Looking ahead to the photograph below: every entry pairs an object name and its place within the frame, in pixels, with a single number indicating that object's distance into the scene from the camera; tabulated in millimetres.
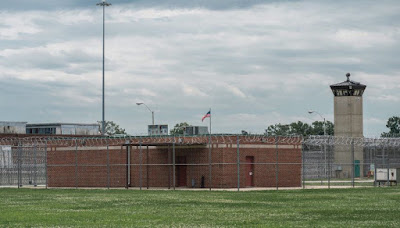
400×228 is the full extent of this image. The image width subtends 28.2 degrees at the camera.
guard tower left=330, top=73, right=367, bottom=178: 82875
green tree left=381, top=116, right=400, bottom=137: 157000
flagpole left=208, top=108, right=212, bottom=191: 50700
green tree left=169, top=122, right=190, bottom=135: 146250
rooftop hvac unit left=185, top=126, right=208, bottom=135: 59528
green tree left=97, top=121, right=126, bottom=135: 162725
